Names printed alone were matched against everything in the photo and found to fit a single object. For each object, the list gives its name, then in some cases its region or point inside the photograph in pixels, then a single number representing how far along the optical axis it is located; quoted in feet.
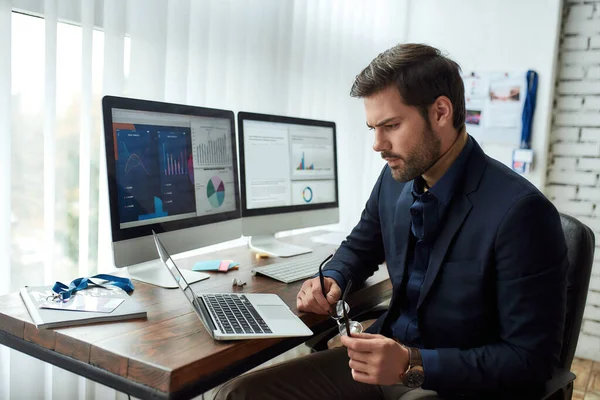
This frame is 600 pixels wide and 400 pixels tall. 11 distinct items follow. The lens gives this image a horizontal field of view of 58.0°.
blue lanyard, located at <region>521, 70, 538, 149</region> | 10.20
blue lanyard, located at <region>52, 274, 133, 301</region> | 4.23
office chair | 4.33
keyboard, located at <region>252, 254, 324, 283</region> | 5.37
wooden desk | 3.24
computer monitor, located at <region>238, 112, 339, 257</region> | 6.30
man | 3.74
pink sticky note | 5.60
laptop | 3.76
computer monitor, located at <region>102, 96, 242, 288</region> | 4.68
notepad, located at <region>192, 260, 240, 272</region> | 5.62
